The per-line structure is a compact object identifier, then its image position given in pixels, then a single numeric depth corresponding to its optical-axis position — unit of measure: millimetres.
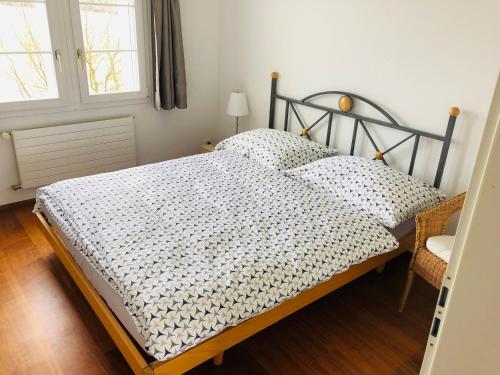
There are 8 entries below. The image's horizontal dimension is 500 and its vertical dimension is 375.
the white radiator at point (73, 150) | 3123
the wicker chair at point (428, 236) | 1995
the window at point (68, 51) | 2908
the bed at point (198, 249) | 1553
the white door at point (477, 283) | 644
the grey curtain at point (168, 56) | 3348
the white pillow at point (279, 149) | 2879
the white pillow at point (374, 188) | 2232
